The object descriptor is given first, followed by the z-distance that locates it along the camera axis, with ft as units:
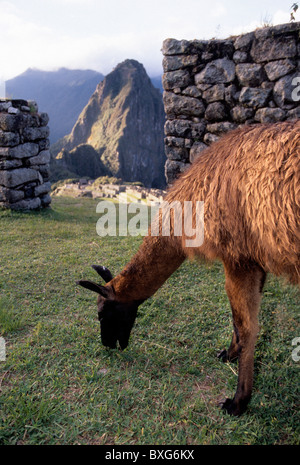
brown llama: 5.99
